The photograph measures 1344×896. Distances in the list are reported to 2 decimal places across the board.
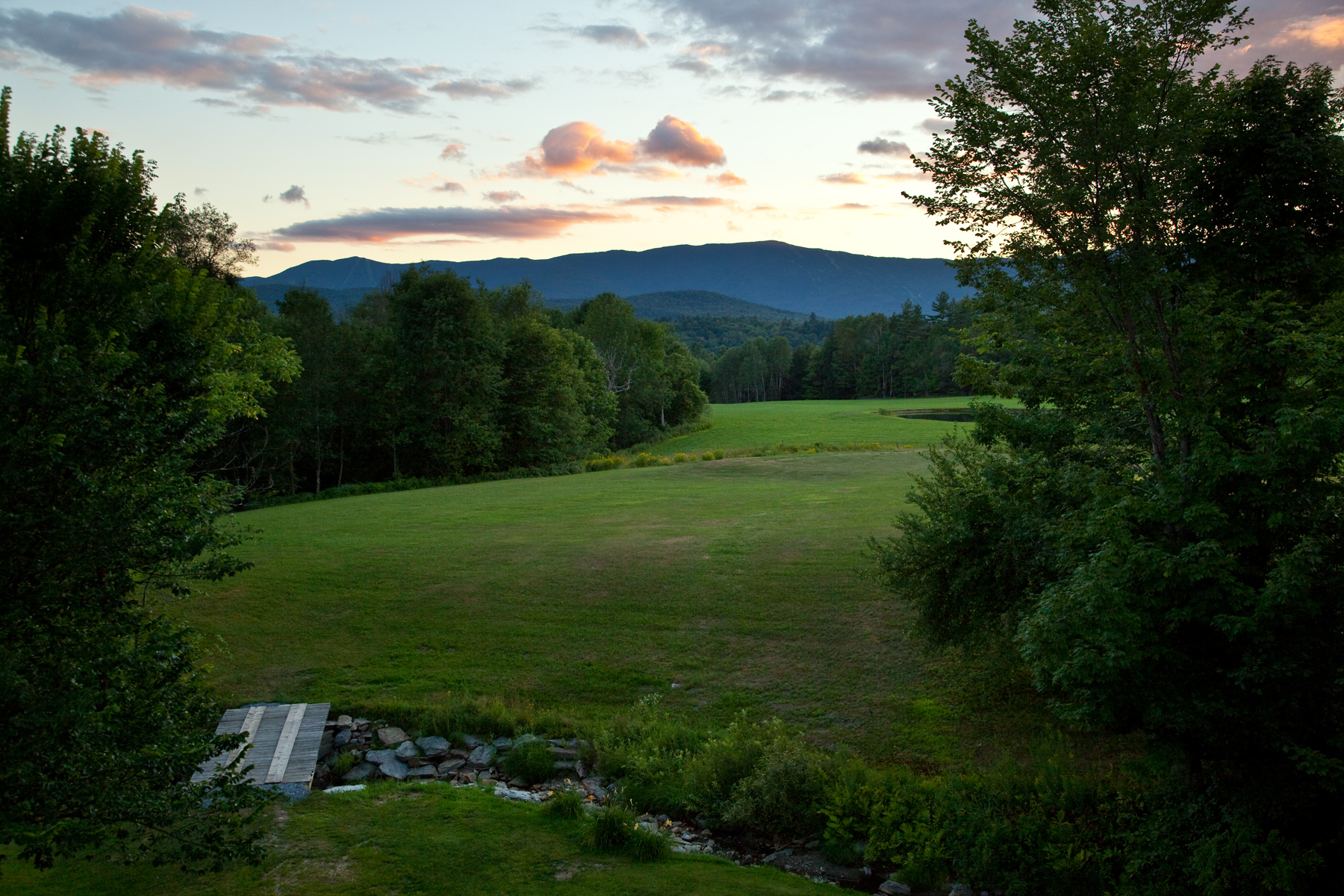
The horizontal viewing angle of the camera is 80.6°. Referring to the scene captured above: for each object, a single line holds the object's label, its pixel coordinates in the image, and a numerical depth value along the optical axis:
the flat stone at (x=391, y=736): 14.67
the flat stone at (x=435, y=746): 14.46
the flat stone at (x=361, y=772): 13.45
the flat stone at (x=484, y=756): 14.18
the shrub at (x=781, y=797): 11.59
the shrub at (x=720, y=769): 12.24
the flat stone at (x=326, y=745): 14.27
